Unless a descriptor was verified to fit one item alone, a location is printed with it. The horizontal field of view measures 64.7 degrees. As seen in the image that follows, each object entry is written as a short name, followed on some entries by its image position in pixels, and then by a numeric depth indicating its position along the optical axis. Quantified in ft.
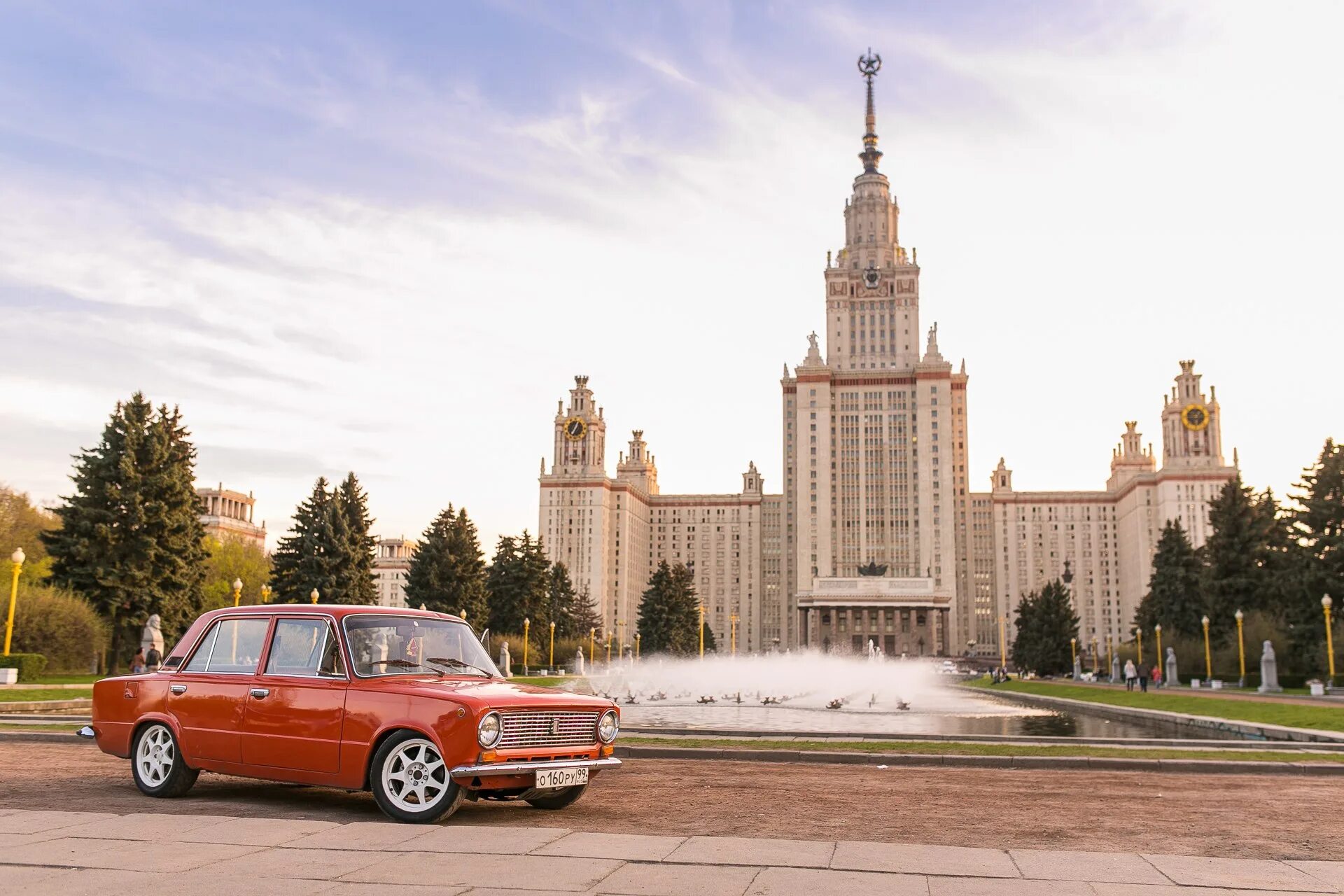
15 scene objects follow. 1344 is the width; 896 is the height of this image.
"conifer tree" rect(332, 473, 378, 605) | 199.72
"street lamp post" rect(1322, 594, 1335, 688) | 157.17
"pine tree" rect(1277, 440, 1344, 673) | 172.86
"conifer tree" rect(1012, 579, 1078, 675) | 315.37
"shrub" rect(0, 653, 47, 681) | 119.34
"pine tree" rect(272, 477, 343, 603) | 195.93
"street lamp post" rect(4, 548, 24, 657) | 111.65
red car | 29.84
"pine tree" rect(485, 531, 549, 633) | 276.62
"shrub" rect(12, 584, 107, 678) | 143.02
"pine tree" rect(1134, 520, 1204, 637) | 239.09
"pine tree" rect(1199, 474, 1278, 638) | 211.61
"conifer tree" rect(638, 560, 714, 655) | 343.87
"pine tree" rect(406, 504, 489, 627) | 240.12
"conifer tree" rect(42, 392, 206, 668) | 157.07
